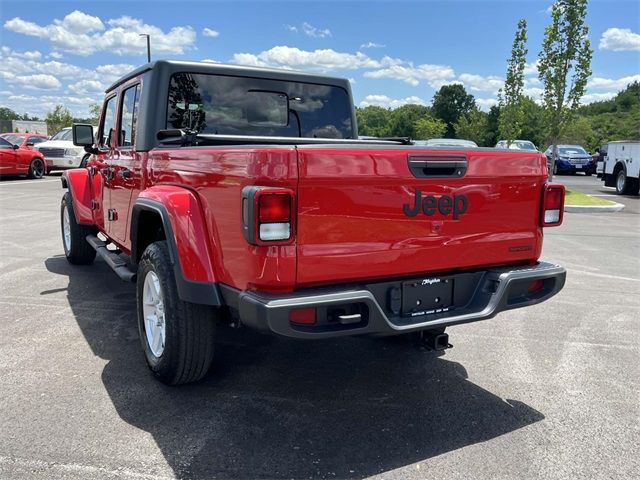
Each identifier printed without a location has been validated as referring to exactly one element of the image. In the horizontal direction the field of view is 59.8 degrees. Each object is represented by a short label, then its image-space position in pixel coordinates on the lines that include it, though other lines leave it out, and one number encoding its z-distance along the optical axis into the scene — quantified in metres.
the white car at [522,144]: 23.23
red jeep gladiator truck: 2.63
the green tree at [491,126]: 46.80
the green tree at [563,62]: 15.30
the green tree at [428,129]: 60.34
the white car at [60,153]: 20.81
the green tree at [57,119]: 55.00
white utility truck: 16.64
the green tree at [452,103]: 84.31
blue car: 28.27
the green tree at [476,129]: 38.94
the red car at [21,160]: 18.42
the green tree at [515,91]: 20.38
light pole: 30.42
